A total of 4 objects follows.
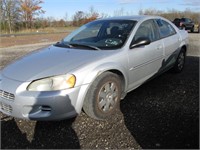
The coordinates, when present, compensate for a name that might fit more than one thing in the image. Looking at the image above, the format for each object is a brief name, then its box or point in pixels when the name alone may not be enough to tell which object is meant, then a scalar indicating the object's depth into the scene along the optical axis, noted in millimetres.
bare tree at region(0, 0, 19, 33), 24481
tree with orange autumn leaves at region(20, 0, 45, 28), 29126
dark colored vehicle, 17120
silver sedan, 2183
